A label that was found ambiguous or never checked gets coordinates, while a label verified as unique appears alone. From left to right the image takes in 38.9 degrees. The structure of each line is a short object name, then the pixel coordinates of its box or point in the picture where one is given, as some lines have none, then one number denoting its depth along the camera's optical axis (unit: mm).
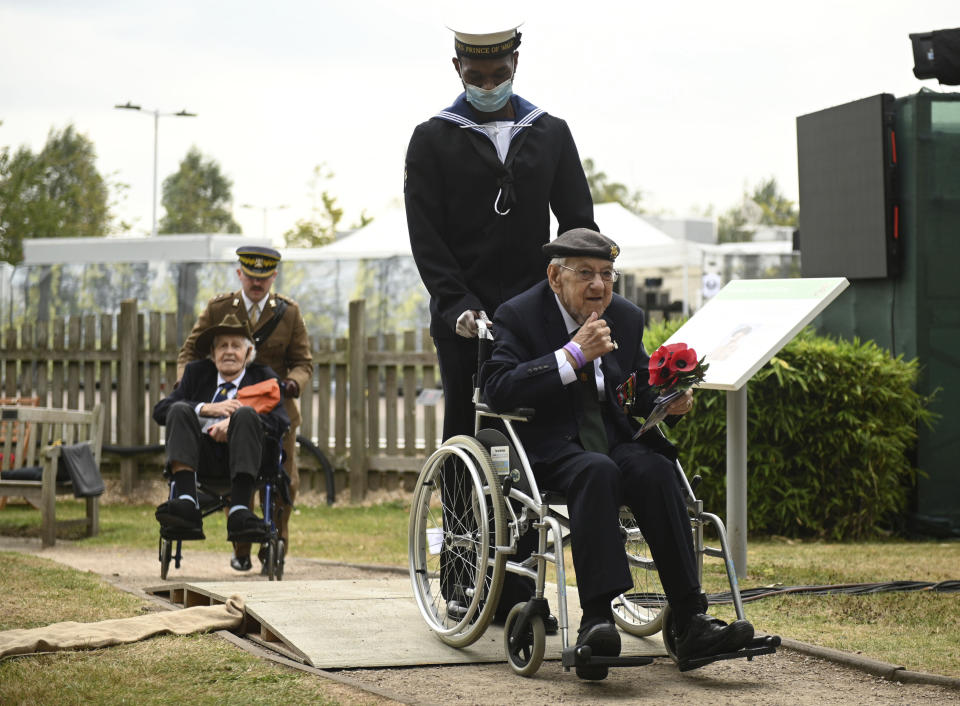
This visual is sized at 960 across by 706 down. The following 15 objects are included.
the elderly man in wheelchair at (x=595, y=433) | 4281
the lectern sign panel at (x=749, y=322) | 6332
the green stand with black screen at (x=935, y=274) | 9078
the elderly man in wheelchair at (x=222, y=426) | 7316
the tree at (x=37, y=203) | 35994
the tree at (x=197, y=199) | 60938
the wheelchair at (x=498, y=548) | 4410
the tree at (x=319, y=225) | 43500
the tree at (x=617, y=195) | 67812
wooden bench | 9242
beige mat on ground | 4746
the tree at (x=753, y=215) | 57134
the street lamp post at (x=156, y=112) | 36188
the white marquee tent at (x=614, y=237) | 19688
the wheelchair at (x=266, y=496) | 7449
